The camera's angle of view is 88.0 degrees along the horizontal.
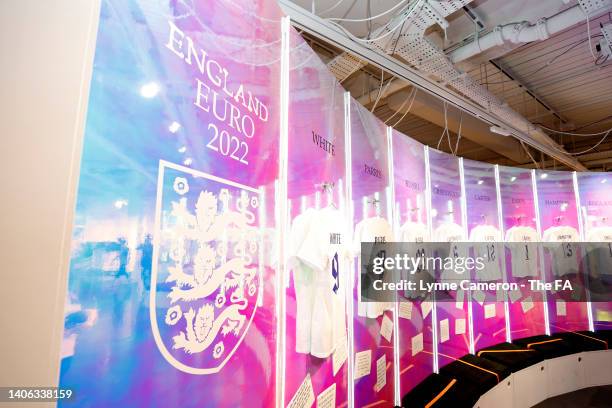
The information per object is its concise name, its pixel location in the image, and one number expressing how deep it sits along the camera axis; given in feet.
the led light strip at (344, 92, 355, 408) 7.34
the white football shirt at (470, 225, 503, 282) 13.79
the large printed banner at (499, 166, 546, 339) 15.05
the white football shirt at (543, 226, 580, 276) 16.12
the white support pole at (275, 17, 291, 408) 4.94
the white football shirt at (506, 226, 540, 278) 15.16
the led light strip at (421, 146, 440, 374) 11.34
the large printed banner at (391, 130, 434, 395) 9.94
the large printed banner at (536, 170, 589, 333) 16.08
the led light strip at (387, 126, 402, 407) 9.36
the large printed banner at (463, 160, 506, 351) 13.56
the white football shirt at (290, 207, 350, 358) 5.64
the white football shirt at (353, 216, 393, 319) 8.07
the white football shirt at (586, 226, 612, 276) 16.47
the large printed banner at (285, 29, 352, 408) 5.52
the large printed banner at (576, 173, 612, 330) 16.44
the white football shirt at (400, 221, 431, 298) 10.41
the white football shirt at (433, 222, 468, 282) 12.21
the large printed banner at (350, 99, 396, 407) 7.87
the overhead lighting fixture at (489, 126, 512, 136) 13.34
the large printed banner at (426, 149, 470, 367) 11.87
